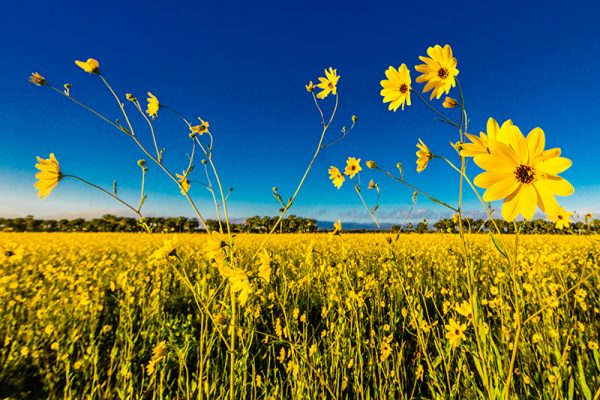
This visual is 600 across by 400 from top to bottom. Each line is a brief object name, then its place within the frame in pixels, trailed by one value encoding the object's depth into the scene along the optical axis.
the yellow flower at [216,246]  0.31
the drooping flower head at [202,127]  0.41
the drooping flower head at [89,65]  0.37
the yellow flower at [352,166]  0.70
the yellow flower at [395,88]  0.37
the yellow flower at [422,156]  0.34
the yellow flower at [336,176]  0.69
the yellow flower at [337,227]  0.57
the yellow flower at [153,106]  0.41
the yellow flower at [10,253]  0.57
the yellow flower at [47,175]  0.33
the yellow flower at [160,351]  0.35
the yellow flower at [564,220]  0.63
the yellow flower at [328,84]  0.50
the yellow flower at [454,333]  0.44
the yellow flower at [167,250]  0.33
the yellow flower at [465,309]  0.51
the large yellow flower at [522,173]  0.20
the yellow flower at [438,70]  0.30
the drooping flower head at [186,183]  0.40
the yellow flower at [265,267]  0.35
